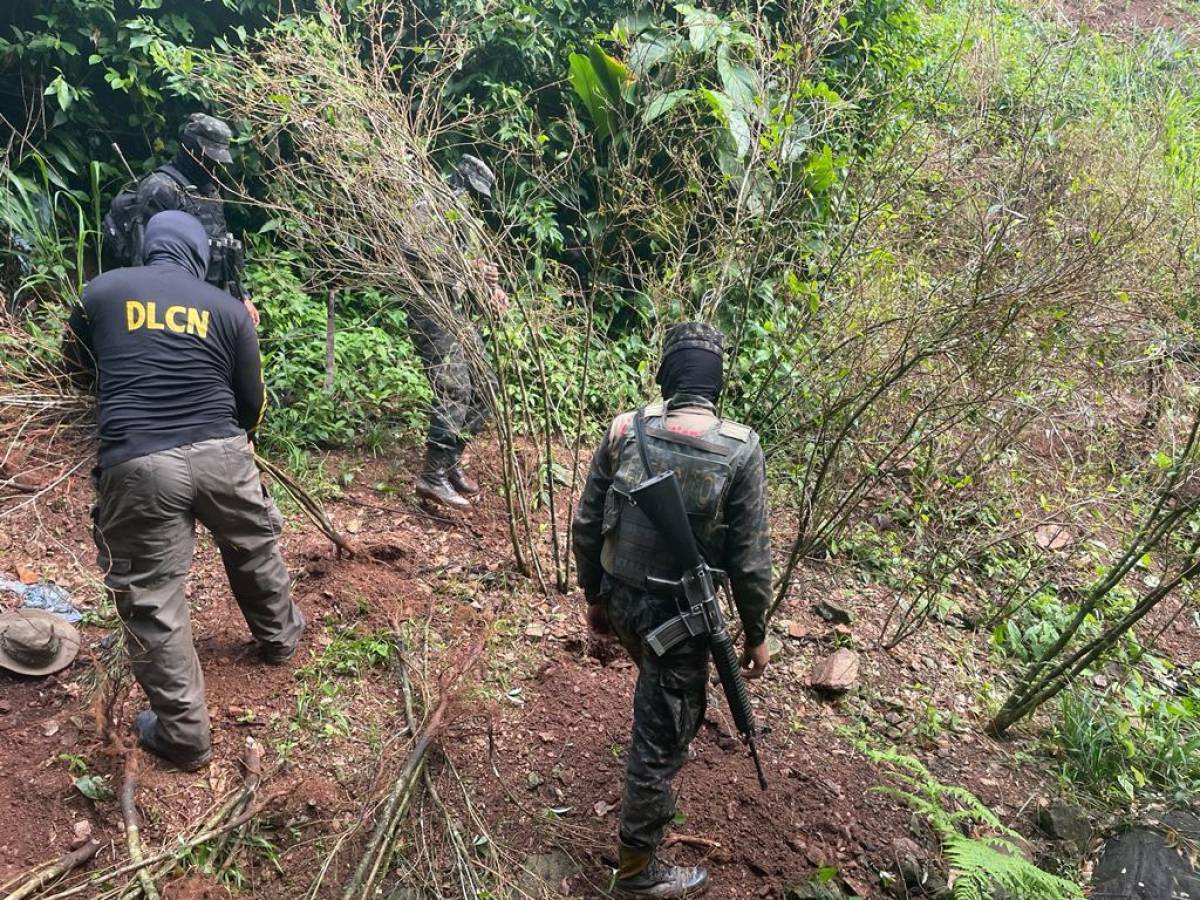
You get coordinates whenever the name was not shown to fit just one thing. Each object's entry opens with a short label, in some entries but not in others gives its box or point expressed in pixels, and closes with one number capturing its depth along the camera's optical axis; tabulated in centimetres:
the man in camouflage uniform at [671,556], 254
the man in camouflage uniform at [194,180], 438
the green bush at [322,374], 519
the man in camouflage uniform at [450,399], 433
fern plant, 227
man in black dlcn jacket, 276
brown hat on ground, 312
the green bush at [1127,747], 348
